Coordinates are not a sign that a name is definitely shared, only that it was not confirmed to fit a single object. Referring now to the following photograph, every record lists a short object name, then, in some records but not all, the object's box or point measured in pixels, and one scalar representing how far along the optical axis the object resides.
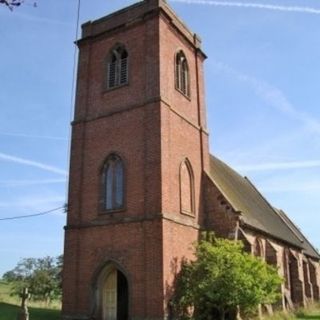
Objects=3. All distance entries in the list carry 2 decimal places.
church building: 18.77
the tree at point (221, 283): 17.78
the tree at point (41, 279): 39.22
